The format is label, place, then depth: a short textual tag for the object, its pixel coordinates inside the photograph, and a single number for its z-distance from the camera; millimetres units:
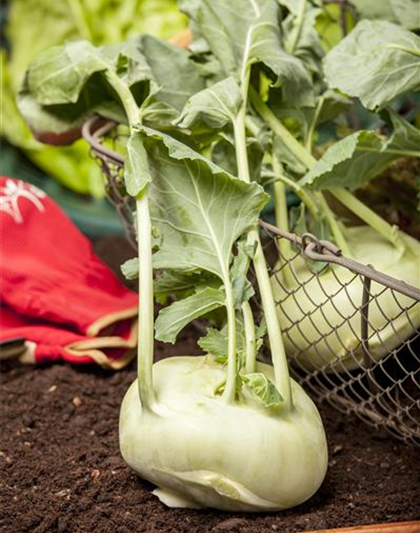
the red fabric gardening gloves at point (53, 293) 895
